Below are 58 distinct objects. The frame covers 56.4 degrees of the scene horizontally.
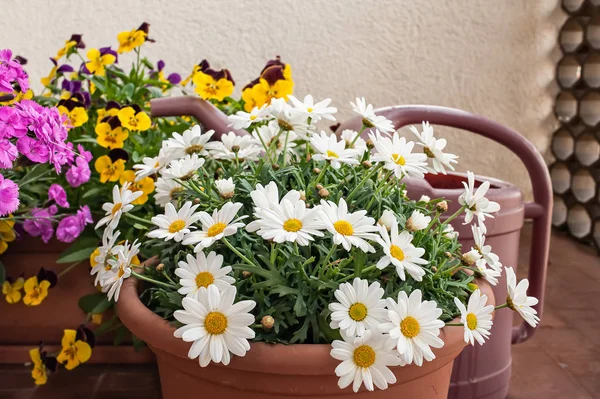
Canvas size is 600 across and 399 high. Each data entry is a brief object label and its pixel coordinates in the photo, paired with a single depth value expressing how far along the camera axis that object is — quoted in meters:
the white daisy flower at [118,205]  0.62
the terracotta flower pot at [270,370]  0.50
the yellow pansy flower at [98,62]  1.18
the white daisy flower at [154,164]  0.67
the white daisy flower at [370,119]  0.66
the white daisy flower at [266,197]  0.52
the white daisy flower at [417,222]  0.57
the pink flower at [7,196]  0.62
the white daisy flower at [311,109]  0.66
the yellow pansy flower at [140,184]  0.97
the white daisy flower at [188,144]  0.69
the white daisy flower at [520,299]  0.58
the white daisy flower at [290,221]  0.49
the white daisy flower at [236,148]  0.69
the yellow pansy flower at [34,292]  1.05
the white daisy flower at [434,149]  0.66
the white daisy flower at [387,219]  0.56
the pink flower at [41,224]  1.02
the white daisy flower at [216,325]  0.48
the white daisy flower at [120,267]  0.58
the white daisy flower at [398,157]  0.60
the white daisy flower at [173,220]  0.54
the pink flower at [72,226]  0.99
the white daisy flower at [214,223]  0.52
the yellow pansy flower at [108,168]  1.02
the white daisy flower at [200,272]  0.52
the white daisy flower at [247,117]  0.65
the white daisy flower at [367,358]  0.49
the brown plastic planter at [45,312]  1.11
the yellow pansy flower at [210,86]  1.09
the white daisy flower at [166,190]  0.69
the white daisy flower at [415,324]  0.49
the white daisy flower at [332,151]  0.59
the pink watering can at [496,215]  0.88
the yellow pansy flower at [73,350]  1.03
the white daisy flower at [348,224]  0.50
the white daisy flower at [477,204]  0.64
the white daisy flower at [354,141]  0.68
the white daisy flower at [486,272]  0.64
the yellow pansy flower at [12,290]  1.07
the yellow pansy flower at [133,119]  1.01
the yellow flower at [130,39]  1.21
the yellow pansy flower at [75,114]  1.05
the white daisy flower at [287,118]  0.65
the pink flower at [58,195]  0.96
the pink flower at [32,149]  0.68
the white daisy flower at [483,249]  0.63
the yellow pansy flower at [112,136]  1.02
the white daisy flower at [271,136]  0.71
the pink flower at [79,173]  0.95
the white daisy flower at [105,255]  0.63
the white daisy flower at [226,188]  0.59
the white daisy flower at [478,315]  0.54
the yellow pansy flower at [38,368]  1.03
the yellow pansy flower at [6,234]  1.02
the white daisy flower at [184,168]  0.63
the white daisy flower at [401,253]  0.51
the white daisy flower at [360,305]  0.50
